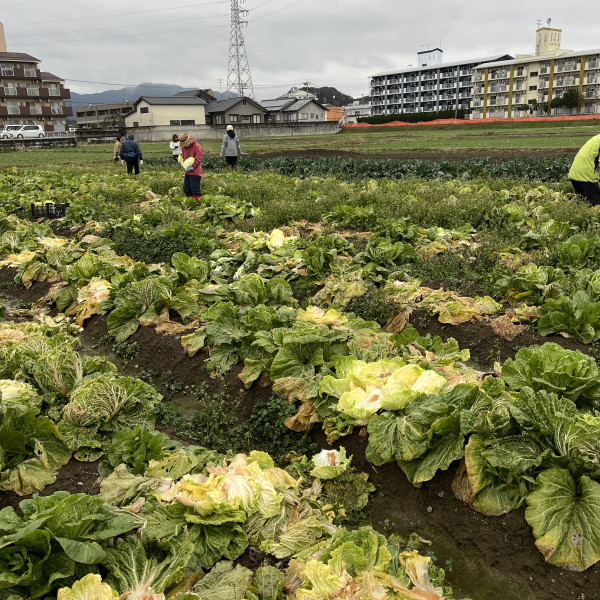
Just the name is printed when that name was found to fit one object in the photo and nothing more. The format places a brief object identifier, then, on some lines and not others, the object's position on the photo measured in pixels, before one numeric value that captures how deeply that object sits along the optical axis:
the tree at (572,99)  75.56
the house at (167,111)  66.38
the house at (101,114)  94.41
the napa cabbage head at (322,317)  5.34
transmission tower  94.06
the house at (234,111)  69.88
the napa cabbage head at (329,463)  3.93
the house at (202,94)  82.76
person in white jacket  23.18
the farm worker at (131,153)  20.27
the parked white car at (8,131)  57.34
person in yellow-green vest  10.24
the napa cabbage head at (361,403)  4.02
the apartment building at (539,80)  81.06
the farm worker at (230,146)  20.81
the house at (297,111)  78.44
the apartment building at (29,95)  76.75
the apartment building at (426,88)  106.19
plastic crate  13.77
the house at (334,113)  95.18
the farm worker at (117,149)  23.63
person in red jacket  13.25
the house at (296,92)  118.12
